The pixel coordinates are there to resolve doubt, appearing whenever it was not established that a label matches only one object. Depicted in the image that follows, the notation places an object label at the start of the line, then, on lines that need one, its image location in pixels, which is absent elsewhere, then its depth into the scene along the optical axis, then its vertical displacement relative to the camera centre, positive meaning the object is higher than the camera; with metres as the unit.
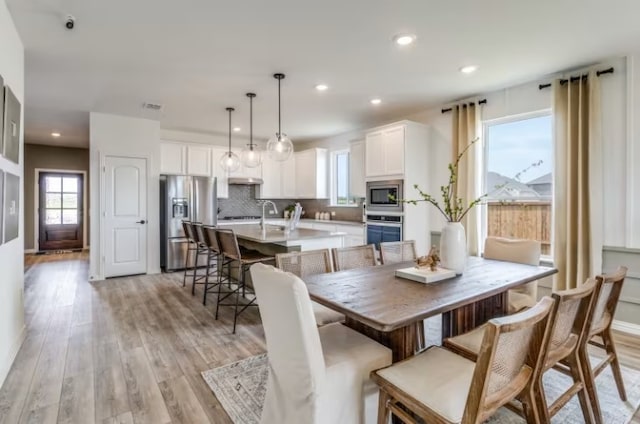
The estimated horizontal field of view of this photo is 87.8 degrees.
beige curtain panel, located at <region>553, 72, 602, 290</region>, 3.31 +0.28
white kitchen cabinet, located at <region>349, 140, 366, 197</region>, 5.71 +0.73
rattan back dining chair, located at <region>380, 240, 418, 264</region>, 2.91 -0.38
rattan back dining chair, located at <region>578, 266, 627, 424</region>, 1.78 -0.72
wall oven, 4.70 -0.26
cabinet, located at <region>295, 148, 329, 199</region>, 6.85 +0.78
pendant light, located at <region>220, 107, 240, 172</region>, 4.77 +0.71
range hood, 6.77 +0.62
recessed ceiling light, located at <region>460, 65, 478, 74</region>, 3.42 +1.47
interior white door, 5.31 -0.08
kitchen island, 3.55 -0.31
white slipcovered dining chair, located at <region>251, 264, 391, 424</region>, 1.44 -0.74
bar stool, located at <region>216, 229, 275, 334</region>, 3.36 -0.48
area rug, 1.95 -1.20
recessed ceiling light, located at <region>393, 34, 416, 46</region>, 2.78 +1.45
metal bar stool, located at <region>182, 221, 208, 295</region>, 4.51 -0.52
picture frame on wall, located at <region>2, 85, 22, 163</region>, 2.33 +0.64
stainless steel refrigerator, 5.70 +0.03
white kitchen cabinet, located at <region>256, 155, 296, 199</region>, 7.33 +0.66
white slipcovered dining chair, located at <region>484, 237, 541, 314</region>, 2.65 -0.41
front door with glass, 8.12 +0.00
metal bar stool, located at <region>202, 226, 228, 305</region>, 3.75 -0.37
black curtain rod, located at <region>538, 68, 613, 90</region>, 3.24 +1.35
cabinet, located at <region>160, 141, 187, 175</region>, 6.01 +0.97
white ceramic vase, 2.28 -0.25
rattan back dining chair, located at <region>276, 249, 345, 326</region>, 2.35 -0.41
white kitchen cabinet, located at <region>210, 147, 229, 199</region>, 6.55 +0.77
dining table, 1.57 -0.47
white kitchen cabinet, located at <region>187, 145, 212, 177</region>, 6.28 +0.97
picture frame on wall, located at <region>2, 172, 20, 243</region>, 2.35 +0.04
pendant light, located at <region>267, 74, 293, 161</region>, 3.70 +0.71
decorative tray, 2.10 -0.42
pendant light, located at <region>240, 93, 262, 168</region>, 4.25 +0.70
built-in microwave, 4.71 +0.23
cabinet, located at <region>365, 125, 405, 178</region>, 4.70 +0.86
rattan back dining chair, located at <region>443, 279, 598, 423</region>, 1.48 -0.71
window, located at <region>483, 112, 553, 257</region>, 3.85 +0.41
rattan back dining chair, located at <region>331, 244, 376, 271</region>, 2.70 -0.39
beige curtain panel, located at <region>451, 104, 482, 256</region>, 4.32 +0.52
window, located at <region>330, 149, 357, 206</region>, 6.70 +0.65
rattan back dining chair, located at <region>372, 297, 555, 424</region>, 1.19 -0.73
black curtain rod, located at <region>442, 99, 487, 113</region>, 4.25 +1.40
